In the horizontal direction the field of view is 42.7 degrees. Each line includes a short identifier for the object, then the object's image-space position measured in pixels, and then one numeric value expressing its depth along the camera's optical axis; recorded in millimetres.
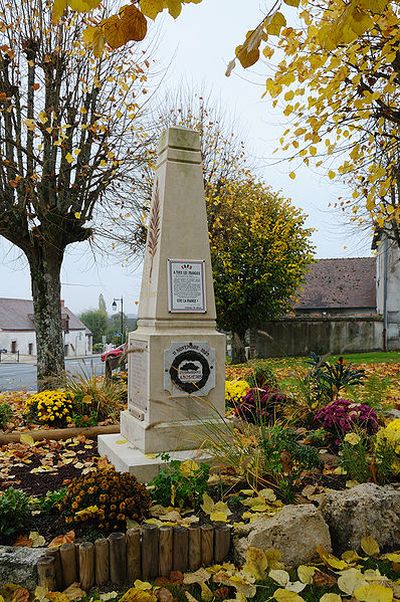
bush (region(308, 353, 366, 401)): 5916
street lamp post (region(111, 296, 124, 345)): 31266
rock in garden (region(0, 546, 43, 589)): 2719
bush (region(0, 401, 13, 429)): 6518
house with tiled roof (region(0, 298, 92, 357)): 56250
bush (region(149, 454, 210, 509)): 3586
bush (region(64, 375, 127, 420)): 6867
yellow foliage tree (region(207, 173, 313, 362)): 17141
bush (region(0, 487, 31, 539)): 3115
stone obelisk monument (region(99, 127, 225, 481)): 4832
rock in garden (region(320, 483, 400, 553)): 3123
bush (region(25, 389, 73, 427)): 6504
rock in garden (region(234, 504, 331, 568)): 2945
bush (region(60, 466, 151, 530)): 3158
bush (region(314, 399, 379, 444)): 4645
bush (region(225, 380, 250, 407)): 6646
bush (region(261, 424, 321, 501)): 3660
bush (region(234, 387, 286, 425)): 5875
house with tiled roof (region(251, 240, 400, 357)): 21516
